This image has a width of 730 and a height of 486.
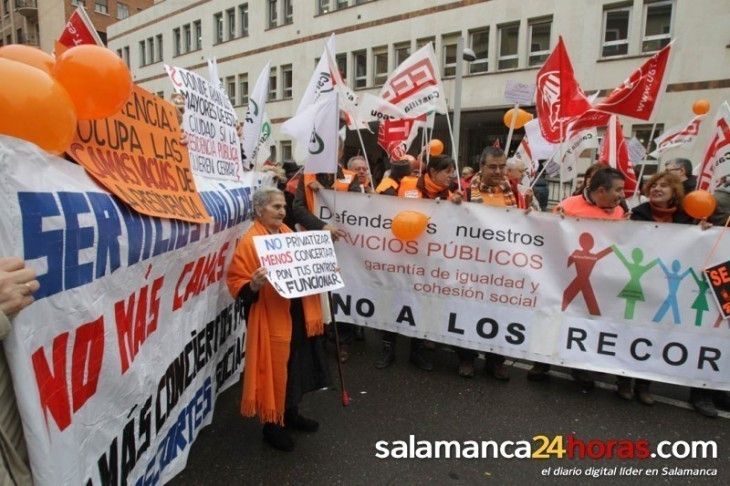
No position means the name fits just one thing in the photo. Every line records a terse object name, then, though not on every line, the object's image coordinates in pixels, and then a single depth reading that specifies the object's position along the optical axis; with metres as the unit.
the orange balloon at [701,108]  6.76
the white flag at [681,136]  7.05
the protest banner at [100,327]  1.47
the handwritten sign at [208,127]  3.20
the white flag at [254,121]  5.05
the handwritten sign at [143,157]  1.99
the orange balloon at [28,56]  1.85
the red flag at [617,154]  5.85
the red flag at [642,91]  4.49
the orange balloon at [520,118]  7.85
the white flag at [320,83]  4.64
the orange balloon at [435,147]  9.69
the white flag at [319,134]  4.09
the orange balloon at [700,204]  3.77
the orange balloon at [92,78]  1.76
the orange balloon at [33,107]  1.44
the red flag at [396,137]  7.30
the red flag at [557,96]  5.09
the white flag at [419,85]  5.17
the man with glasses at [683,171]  5.35
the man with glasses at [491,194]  4.36
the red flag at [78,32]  2.86
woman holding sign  2.96
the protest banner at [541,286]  3.79
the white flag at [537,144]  7.17
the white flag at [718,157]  4.36
